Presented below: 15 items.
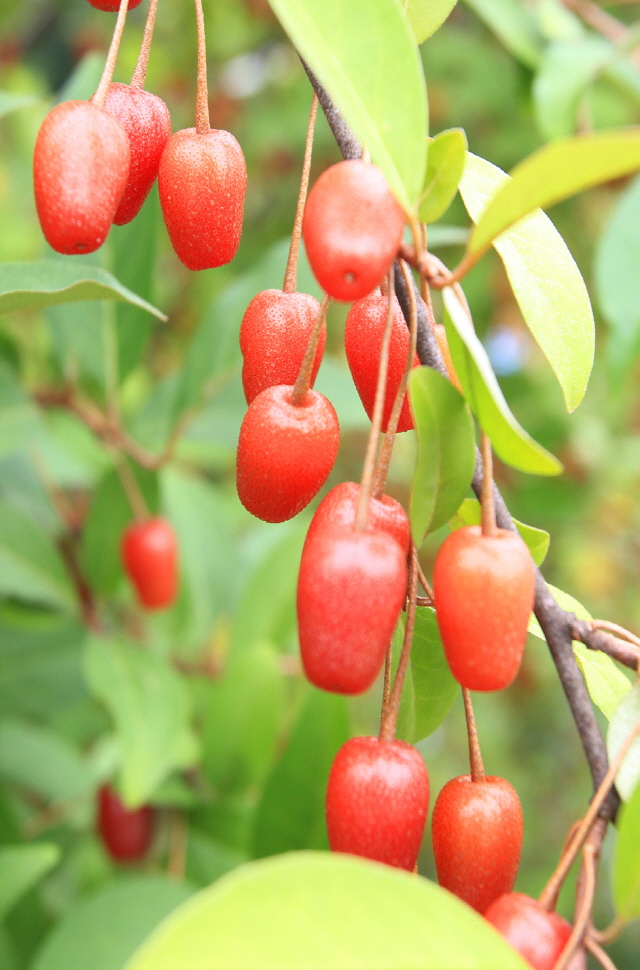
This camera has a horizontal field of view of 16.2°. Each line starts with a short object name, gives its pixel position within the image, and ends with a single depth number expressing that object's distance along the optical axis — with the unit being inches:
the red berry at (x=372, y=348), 10.1
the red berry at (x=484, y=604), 9.3
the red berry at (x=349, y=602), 9.2
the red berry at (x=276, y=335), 10.3
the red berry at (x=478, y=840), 9.7
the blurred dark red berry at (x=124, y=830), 18.4
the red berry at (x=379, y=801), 9.4
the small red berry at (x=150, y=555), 18.0
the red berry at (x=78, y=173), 9.6
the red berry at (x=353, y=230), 9.2
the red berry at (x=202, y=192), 10.2
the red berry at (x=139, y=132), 10.3
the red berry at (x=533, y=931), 9.1
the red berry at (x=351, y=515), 9.4
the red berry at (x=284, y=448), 9.8
